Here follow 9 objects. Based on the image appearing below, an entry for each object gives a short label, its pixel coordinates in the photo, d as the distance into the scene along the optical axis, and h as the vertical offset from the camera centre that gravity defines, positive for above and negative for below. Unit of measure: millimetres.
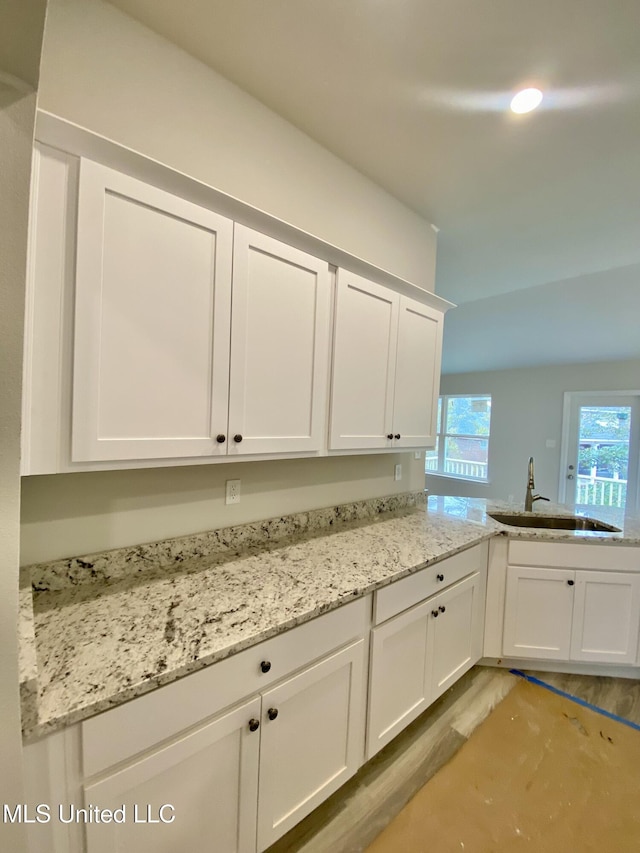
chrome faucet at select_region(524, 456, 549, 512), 2650 -525
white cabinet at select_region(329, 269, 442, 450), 1684 +272
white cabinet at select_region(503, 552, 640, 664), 2096 -1096
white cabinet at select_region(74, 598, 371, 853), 829 -930
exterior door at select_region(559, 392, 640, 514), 4504 -263
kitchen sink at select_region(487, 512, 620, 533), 2482 -671
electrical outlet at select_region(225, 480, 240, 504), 1574 -346
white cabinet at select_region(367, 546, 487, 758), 1444 -1054
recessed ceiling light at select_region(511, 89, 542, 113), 1434 +1325
